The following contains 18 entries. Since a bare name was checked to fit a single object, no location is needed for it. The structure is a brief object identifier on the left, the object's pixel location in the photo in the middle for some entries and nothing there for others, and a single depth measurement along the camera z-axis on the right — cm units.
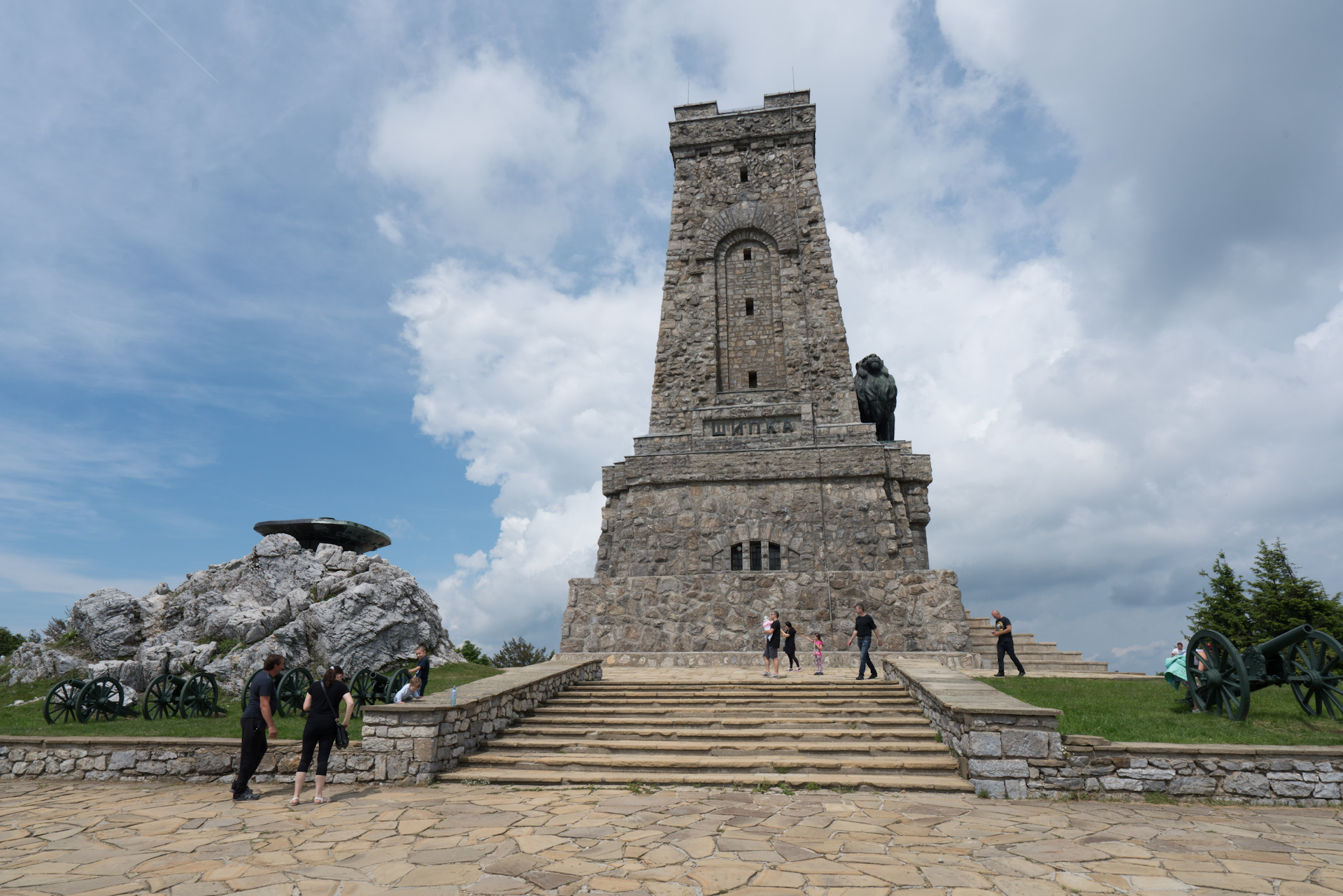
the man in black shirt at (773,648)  1229
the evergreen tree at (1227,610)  2053
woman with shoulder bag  684
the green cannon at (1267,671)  736
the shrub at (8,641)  2929
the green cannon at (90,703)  1055
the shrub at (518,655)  2055
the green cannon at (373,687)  1038
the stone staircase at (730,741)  731
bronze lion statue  1964
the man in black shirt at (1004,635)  1220
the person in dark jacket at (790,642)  1280
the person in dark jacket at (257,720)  691
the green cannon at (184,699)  1081
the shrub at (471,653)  2288
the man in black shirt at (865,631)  1137
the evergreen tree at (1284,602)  1950
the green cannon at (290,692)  1005
